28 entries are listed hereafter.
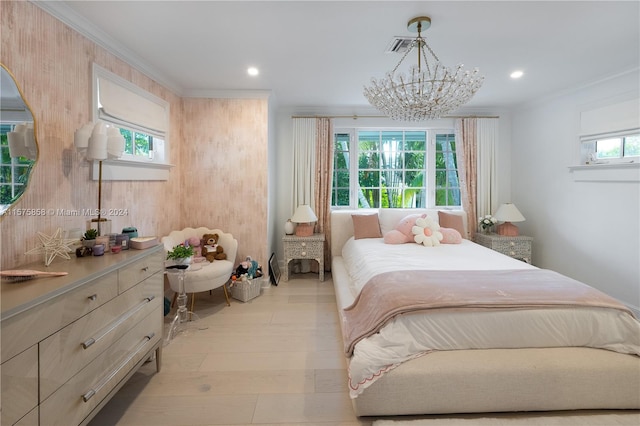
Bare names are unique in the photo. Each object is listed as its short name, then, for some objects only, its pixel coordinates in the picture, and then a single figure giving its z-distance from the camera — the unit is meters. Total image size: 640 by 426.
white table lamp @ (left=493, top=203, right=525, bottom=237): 3.90
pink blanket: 1.72
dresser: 1.02
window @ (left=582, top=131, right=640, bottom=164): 2.94
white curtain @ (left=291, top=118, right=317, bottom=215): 4.25
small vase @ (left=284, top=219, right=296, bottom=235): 4.03
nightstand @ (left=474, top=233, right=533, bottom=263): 3.86
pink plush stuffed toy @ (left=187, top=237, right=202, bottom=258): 3.26
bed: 1.56
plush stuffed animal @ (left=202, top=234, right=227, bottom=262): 3.23
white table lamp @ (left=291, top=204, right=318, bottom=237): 3.88
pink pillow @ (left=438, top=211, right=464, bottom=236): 3.86
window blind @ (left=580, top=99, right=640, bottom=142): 2.86
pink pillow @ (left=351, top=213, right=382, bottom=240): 3.84
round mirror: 1.51
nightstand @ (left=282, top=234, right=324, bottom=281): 3.92
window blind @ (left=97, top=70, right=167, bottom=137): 2.31
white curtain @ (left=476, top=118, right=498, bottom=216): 4.27
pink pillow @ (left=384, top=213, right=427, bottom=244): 3.46
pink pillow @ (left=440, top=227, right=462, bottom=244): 3.51
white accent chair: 2.75
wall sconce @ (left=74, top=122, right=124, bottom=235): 1.92
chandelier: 2.07
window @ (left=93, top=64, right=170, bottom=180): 2.30
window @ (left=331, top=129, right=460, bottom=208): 4.44
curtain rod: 4.23
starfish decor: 1.56
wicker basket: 3.26
